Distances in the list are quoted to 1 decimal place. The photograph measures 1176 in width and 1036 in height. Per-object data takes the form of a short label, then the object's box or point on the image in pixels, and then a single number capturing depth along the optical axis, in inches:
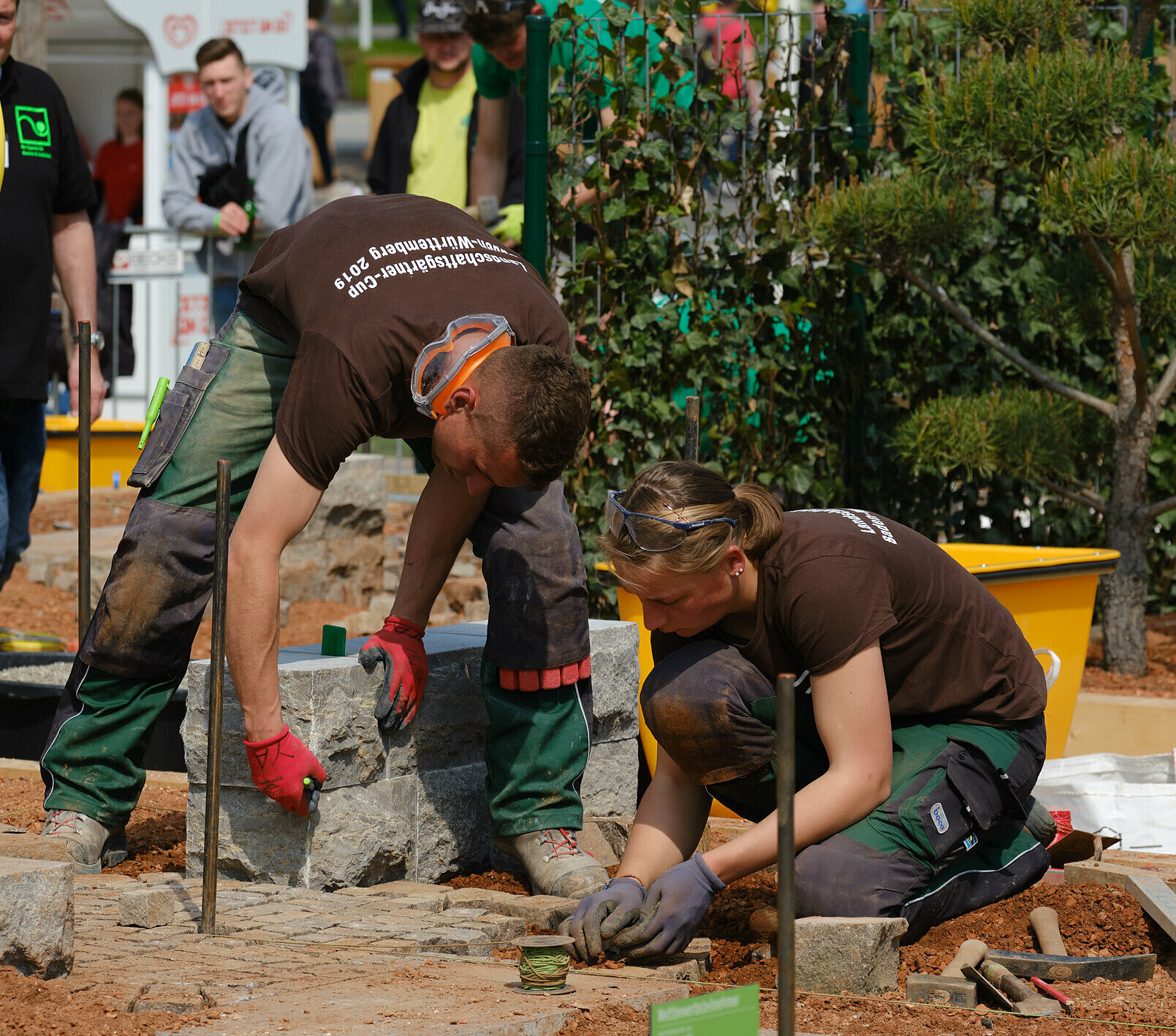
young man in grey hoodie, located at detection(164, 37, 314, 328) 605.6
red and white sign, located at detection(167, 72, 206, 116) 807.1
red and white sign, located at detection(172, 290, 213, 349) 748.6
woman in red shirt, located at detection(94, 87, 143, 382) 855.7
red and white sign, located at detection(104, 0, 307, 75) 763.4
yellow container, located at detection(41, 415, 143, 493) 688.4
